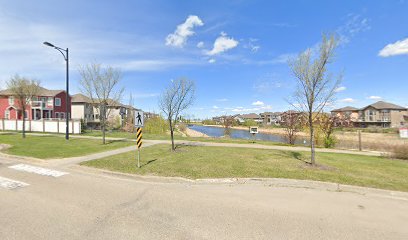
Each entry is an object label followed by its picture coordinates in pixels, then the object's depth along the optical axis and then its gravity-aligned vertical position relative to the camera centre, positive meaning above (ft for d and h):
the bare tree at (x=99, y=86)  54.19 +9.60
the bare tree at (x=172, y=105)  43.06 +3.69
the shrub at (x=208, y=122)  433.44 -0.69
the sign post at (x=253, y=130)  54.13 -2.24
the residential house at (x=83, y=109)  170.30 +11.42
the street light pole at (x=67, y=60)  53.35 +17.10
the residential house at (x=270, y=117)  385.85 +6.69
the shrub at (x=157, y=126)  114.93 -2.02
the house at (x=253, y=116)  442.95 +11.02
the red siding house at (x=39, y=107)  128.83 +10.52
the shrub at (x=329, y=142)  67.51 -6.93
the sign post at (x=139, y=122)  29.27 -0.01
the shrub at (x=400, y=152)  38.64 -5.95
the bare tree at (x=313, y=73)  28.35 +6.44
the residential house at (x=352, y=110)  252.69 +12.49
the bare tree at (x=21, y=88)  67.05 +11.41
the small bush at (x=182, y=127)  164.86 -3.91
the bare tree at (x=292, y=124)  73.36 -1.21
